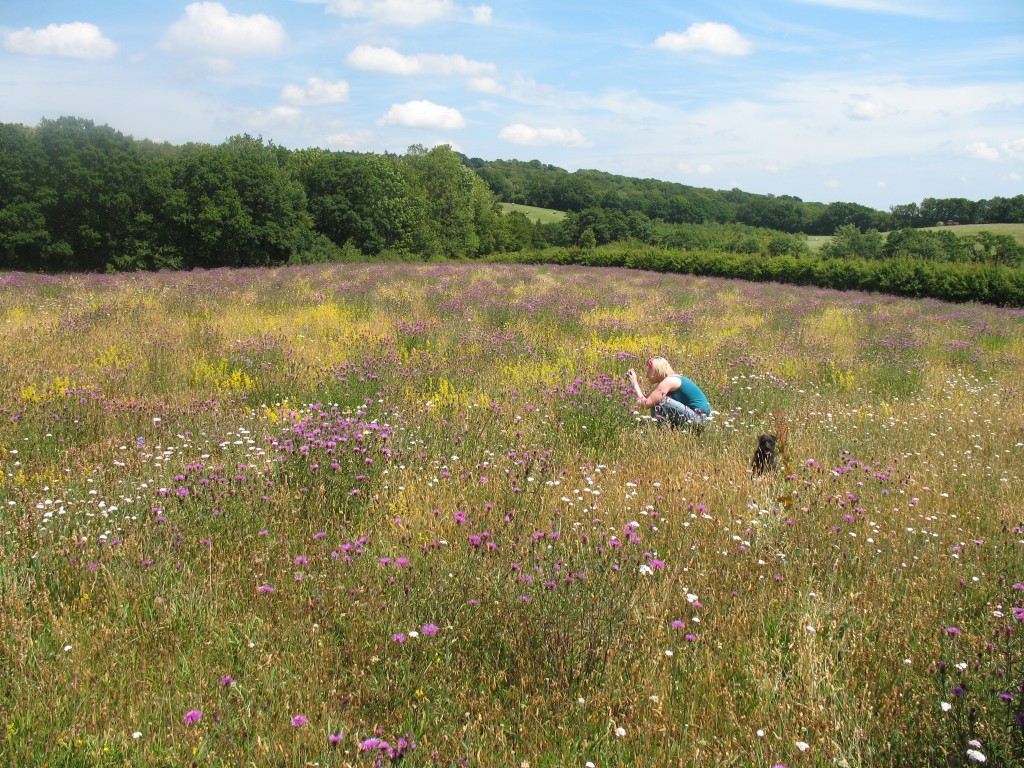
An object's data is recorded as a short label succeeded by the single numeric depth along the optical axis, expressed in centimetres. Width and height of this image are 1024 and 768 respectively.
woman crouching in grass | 616
